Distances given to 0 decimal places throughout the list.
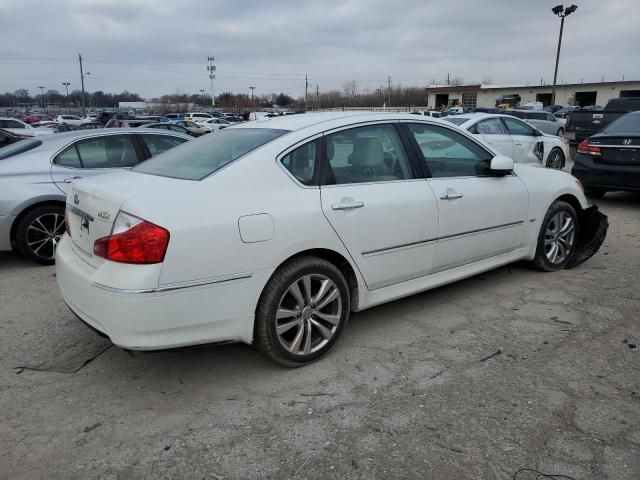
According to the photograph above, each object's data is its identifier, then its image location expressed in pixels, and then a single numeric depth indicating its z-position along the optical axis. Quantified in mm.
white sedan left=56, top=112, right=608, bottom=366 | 2803
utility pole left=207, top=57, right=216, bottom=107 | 83438
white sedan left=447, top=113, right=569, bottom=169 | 11141
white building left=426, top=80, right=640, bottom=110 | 64000
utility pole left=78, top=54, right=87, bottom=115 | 80625
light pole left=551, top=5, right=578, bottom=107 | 30625
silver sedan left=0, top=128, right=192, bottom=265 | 5469
